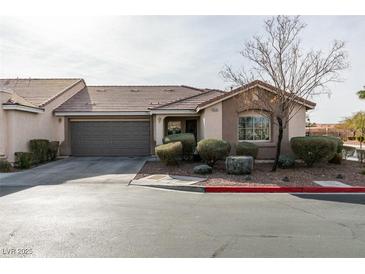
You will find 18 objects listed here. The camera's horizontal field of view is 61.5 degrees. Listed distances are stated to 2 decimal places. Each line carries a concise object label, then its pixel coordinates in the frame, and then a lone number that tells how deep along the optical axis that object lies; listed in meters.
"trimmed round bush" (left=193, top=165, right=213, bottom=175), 11.92
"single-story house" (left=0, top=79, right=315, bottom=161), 15.11
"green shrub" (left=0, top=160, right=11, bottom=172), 13.23
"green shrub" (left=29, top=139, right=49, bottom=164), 15.79
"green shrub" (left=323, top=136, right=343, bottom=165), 14.19
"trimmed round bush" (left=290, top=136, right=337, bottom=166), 12.62
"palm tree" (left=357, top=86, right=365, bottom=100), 23.09
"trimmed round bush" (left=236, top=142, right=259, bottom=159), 13.84
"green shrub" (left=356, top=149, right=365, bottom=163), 14.98
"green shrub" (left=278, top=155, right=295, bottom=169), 12.97
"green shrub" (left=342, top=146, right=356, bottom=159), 15.89
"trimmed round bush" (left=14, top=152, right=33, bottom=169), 14.29
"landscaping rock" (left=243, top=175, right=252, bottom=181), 10.82
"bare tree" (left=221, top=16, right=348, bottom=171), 12.02
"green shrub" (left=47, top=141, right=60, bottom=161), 17.39
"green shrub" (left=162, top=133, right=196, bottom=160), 14.48
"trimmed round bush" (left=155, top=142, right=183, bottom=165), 13.27
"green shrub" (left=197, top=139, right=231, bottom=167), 12.82
